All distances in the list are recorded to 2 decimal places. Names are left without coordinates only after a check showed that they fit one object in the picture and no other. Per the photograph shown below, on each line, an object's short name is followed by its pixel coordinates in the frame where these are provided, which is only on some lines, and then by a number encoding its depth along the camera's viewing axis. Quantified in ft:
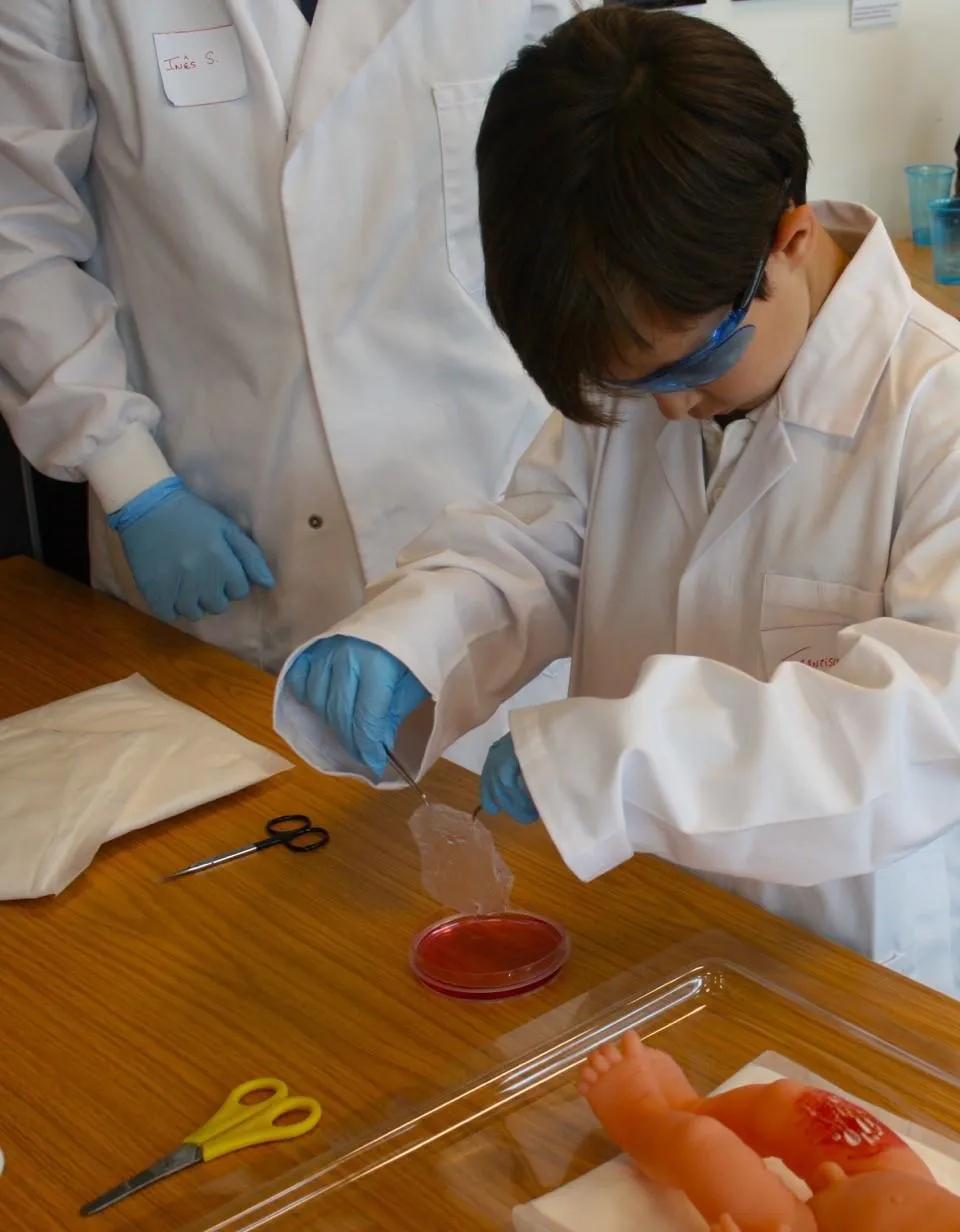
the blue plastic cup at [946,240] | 8.34
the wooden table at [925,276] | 8.03
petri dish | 3.11
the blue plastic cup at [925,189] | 9.16
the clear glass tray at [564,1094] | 2.56
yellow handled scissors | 2.65
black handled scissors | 3.65
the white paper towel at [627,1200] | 2.42
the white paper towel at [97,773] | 3.69
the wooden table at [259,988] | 2.77
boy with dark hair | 2.79
